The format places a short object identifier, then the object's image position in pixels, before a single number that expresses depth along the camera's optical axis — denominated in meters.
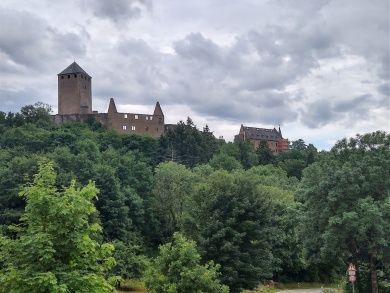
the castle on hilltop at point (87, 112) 120.19
